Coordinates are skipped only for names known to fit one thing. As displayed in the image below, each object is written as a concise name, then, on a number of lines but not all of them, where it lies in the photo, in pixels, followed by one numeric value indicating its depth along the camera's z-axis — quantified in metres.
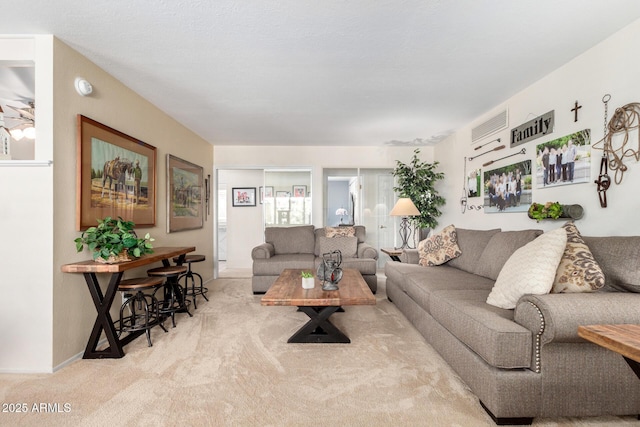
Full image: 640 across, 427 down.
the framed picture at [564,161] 2.35
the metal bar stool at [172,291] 2.94
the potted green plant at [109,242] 2.20
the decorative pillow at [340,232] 4.77
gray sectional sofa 1.46
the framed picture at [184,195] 3.78
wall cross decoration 2.42
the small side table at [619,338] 0.95
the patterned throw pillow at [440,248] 3.35
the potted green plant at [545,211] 2.49
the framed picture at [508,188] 3.01
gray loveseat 4.16
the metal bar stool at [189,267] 3.57
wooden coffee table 2.27
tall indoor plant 4.93
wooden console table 2.25
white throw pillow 1.74
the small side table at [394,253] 4.11
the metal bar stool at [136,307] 2.50
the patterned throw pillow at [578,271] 1.71
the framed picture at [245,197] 6.32
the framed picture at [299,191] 5.73
